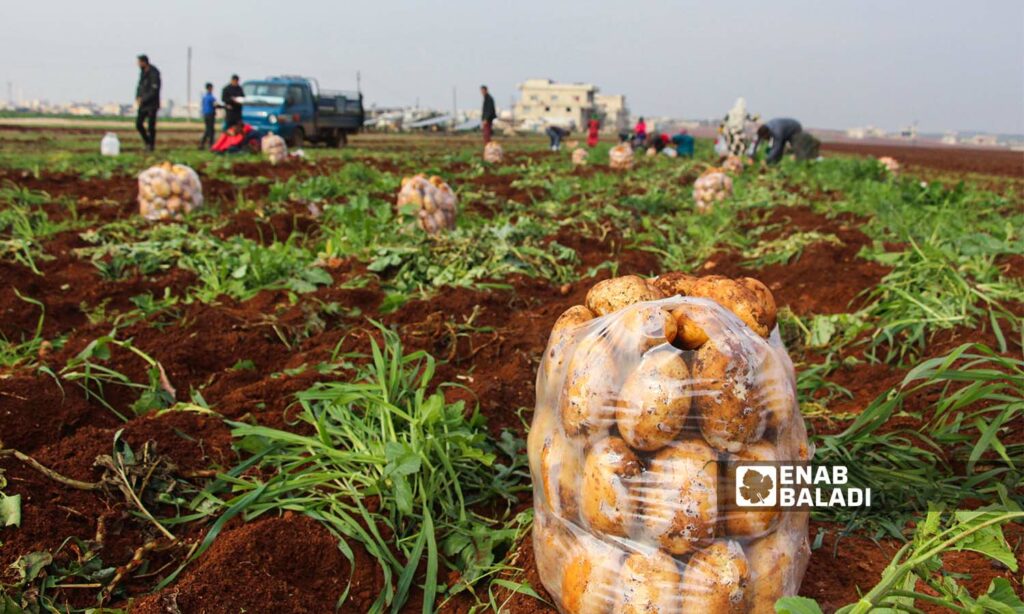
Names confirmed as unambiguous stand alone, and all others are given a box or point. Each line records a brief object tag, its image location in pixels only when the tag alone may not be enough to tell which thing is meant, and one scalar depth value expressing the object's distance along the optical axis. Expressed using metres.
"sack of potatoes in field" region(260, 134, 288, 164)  13.61
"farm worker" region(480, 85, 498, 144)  22.27
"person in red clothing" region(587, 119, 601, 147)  28.63
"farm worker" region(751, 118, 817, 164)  16.95
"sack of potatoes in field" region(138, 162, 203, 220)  6.66
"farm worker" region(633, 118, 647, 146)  26.81
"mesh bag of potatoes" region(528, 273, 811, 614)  1.51
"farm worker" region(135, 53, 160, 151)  14.77
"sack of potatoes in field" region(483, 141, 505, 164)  17.39
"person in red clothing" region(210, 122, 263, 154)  15.84
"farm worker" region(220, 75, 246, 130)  17.83
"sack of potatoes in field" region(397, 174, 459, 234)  6.20
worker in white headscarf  19.33
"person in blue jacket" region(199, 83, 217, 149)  17.50
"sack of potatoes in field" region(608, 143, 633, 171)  15.62
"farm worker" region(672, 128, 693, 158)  24.39
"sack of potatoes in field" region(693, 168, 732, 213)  8.98
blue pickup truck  19.83
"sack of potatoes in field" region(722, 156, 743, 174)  13.26
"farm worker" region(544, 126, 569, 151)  25.73
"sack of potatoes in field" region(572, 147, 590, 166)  17.37
